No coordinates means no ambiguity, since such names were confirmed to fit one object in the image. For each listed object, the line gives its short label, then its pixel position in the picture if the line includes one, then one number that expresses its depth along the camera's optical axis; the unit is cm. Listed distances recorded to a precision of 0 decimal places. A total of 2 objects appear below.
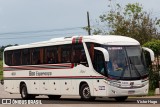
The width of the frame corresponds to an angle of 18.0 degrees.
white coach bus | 2277
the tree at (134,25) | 4572
